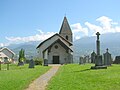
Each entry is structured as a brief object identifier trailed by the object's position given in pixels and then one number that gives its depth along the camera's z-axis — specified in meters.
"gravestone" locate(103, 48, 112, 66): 19.92
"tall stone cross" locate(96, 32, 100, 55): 17.25
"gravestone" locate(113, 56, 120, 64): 27.25
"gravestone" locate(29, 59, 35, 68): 22.28
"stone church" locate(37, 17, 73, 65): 36.97
